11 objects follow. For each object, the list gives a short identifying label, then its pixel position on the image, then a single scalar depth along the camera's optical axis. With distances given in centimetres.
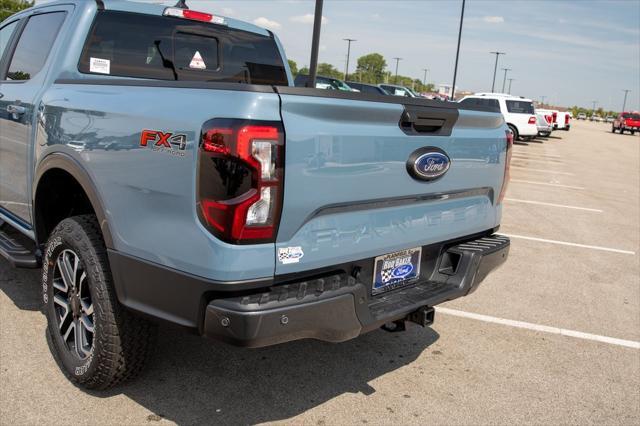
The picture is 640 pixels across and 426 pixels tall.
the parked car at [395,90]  2900
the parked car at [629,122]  4608
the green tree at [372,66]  15825
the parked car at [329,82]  2178
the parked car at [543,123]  2978
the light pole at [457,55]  2459
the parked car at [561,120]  3831
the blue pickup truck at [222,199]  229
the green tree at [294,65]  10612
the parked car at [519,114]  2467
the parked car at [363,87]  2325
